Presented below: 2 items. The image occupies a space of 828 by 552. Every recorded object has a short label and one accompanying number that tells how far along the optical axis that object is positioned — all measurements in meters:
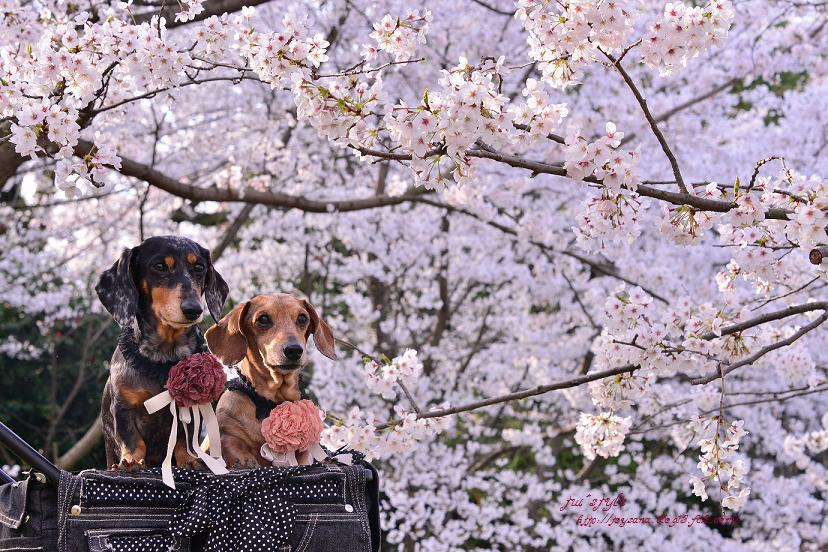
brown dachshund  2.26
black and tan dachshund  2.10
